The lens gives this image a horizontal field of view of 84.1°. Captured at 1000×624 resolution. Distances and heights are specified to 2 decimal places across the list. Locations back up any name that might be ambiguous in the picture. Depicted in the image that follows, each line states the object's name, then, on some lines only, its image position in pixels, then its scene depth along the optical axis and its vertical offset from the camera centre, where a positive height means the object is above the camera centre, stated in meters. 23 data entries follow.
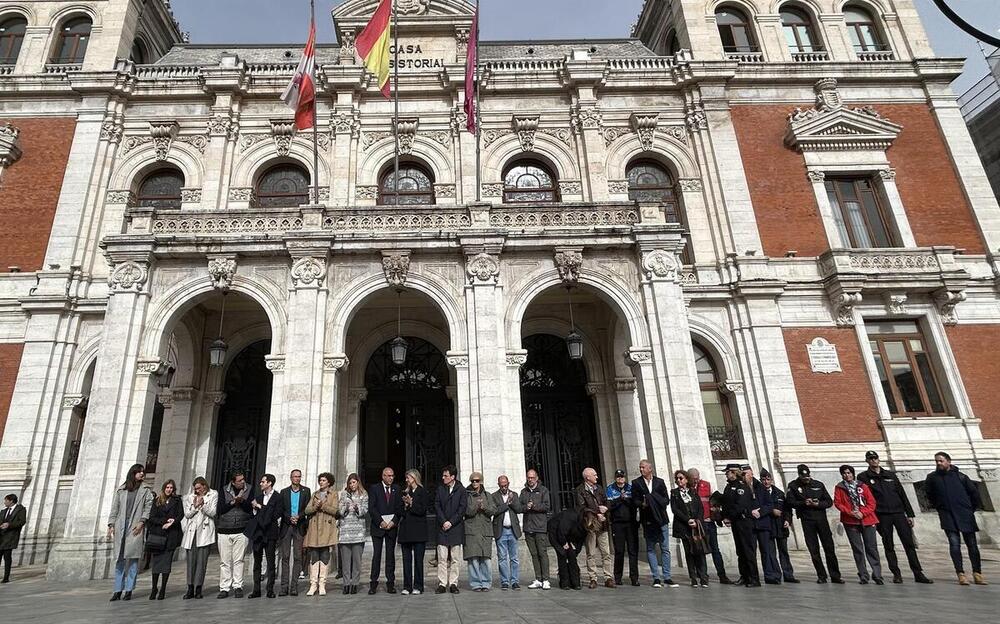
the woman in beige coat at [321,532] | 8.66 -0.64
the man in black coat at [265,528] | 8.42 -0.52
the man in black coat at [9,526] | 11.52 -0.36
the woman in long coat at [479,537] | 8.59 -0.87
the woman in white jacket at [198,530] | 8.39 -0.49
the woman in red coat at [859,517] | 8.57 -0.93
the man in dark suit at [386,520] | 8.59 -0.52
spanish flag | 16.05 +12.28
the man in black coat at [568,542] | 8.59 -1.03
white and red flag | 15.47 +10.64
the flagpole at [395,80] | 14.76 +11.50
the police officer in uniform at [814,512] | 8.71 -0.82
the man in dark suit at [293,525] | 8.62 -0.52
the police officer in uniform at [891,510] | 8.62 -0.86
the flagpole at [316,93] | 15.23 +13.37
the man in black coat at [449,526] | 8.55 -0.67
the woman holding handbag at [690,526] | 8.73 -0.92
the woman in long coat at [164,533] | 8.29 -0.49
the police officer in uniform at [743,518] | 8.50 -0.84
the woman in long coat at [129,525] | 8.26 -0.35
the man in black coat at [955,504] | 8.45 -0.80
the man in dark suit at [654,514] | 8.88 -0.71
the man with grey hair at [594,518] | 8.73 -0.70
